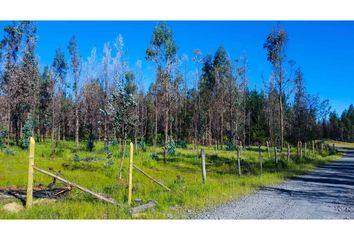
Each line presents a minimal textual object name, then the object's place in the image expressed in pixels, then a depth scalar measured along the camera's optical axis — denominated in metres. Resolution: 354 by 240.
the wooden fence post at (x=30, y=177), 8.13
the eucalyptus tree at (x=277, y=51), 24.68
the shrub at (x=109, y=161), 19.05
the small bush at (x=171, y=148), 29.72
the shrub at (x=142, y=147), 33.47
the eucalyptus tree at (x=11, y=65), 33.41
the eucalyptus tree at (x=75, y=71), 33.19
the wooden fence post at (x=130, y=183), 9.09
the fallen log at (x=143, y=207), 8.04
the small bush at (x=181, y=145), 44.50
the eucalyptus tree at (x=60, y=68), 39.38
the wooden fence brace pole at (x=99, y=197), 8.43
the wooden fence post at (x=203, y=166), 12.71
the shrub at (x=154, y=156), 25.25
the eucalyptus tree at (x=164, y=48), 28.73
